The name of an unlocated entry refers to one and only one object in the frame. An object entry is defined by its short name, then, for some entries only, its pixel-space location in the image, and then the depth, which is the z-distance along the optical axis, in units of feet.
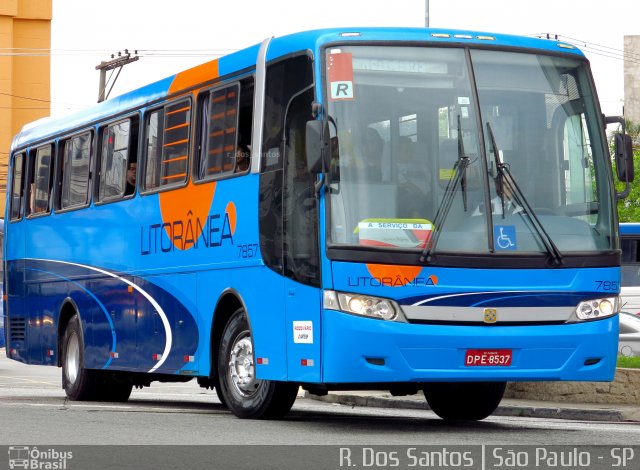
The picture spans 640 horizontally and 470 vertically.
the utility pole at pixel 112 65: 144.66
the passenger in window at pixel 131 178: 53.98
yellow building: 246.47
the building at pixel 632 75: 300.81
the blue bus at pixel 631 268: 126.82
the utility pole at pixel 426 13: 119.44
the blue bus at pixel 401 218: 39.60
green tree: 249.14
